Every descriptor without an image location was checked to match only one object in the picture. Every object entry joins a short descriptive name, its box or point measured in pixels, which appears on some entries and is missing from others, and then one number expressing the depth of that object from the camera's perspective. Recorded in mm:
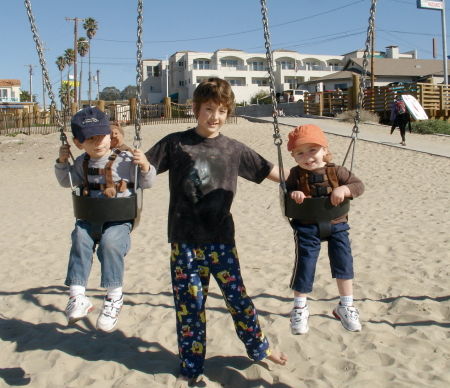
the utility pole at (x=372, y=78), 24159
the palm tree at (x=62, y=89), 65838
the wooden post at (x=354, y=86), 22212
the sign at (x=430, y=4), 24308
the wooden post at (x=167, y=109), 24250
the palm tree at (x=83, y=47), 51656
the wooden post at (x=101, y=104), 23562
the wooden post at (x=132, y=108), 22419
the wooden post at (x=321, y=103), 25344
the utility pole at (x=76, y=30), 32588
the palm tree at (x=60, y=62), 59675
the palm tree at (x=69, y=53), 54094
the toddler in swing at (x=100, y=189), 2664
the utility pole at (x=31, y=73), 71375
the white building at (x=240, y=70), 61656
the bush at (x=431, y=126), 20047
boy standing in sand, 2611
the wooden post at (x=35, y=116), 25641
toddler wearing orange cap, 2740
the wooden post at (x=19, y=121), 26030
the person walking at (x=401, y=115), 15914
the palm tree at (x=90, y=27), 49562
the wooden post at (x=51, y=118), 26102
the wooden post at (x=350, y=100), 23344
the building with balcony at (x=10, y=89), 64312
